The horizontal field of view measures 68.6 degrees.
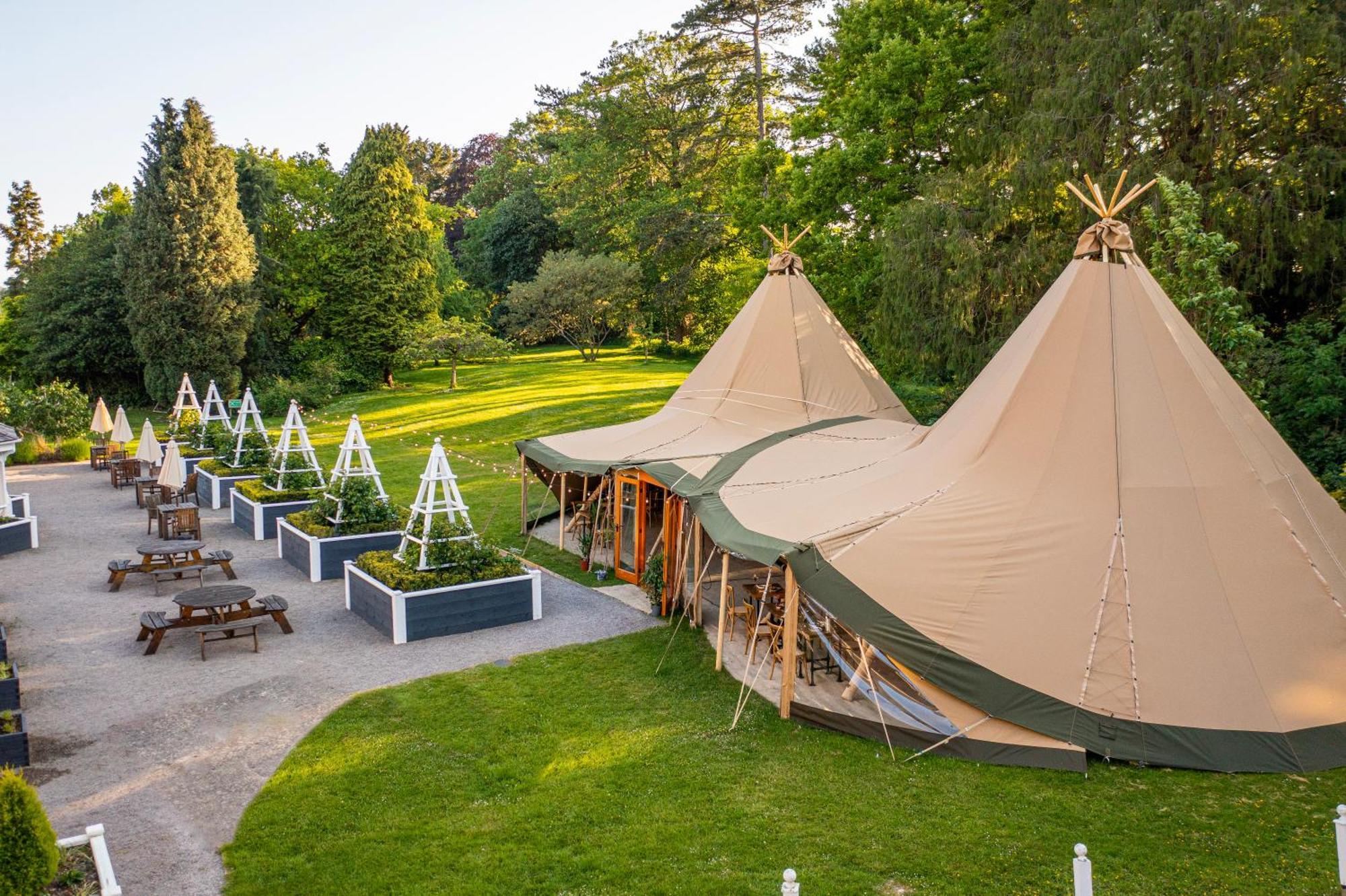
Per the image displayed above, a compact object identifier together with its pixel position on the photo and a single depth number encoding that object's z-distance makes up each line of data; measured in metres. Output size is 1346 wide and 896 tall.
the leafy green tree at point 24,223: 53.44
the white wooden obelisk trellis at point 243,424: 19.53
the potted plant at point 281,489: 16.25
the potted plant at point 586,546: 14.27
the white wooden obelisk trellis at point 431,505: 11.49
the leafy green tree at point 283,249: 34.41
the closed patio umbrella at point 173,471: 16.45
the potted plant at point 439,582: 11.01
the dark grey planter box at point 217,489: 18.89
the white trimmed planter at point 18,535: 15.02
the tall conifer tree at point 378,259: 33.78
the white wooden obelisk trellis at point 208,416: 21.89
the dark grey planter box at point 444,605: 10.91
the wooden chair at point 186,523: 15.52
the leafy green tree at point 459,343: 33.25
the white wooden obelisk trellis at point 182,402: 23.80
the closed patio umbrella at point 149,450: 19.45
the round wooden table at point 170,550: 13.16
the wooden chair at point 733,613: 10.53
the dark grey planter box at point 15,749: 7.32
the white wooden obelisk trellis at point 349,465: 14.00
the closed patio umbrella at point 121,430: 21.52
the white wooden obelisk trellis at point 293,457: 16.80
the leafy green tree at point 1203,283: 11.67
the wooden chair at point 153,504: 16.66
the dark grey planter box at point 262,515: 16.14
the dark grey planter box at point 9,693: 7.96
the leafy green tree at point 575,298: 36.59
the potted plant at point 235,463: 19.02
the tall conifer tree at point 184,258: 30.08
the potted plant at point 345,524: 13.66
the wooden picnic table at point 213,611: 10.52
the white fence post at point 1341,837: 4.67
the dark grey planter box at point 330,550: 13.55
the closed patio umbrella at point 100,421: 23.23
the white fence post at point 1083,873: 4.40
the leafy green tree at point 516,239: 48.44
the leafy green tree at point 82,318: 31.98
